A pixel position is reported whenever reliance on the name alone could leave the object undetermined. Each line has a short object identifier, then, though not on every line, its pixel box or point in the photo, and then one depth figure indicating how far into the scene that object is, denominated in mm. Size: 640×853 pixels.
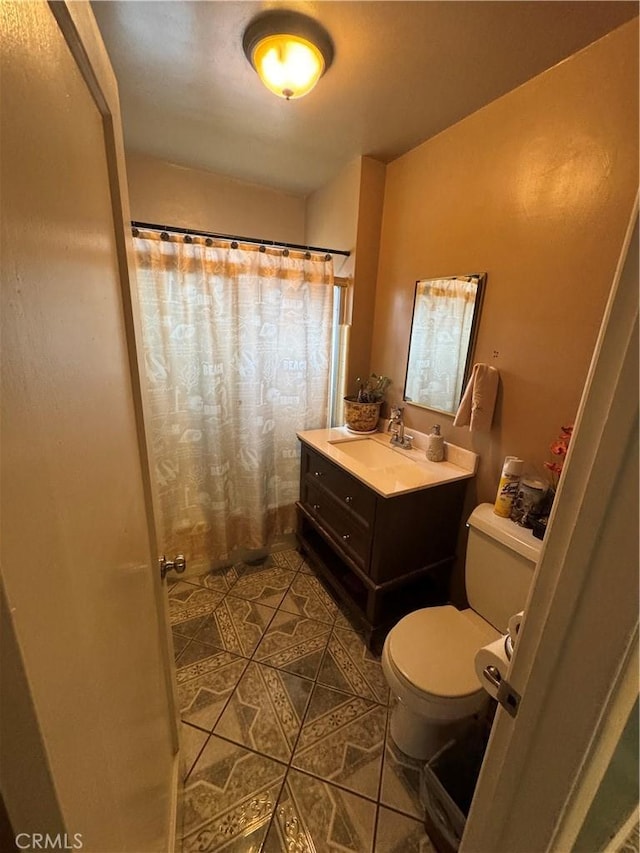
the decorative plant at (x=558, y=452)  1229
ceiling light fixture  1097
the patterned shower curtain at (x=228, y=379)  1788
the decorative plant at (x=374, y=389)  2160
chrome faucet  1975
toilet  1109
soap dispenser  1761
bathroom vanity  1546
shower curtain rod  1659
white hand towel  1488
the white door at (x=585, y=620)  408
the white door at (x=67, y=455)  300
